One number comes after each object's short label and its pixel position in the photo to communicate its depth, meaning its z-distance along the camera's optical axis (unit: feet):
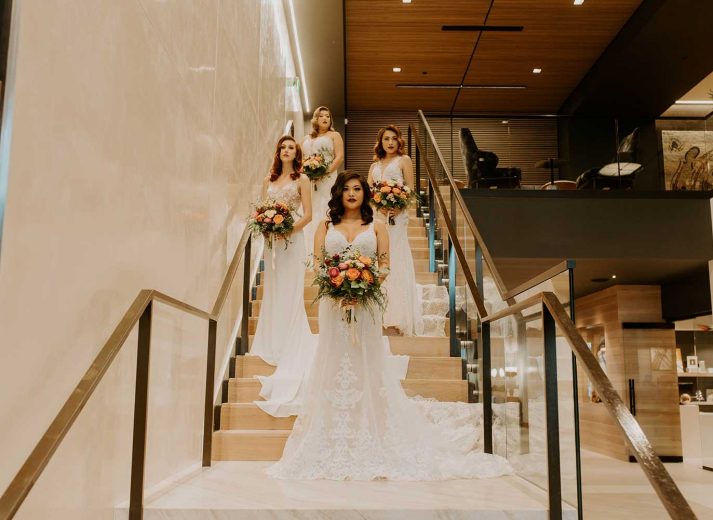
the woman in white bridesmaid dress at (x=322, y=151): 27.50
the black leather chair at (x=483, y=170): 33.88
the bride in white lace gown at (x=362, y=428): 13.83
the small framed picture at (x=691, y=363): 50.11
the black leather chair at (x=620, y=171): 33.81
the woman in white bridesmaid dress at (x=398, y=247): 22.06
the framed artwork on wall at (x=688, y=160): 33.65
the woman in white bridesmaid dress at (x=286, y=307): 17.65
